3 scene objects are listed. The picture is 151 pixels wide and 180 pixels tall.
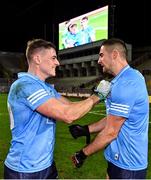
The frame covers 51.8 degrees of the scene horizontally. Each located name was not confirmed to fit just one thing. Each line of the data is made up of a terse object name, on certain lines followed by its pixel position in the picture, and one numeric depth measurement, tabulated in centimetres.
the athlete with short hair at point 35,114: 135
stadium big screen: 1883
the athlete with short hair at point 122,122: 136
